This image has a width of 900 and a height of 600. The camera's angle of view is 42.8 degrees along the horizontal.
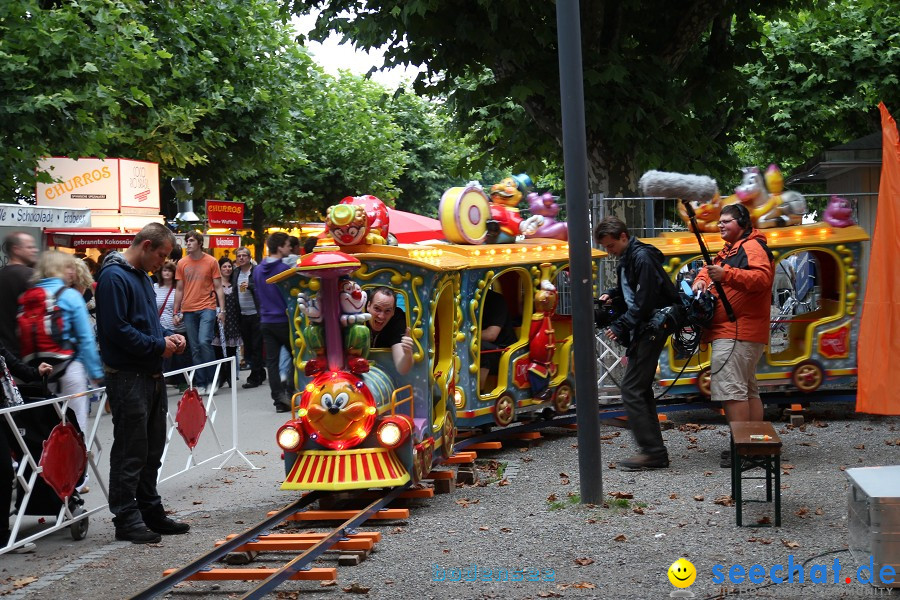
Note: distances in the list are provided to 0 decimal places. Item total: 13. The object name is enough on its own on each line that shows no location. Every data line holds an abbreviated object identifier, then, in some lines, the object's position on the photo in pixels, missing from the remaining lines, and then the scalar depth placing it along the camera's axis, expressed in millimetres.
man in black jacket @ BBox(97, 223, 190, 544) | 7375
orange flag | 6680
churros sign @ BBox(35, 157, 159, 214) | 25516
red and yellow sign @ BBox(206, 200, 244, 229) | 27562
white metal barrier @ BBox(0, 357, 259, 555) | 7434
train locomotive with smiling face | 8047
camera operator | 9344
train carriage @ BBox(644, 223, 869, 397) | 11938
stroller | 7938
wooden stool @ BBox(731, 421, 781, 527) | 7145
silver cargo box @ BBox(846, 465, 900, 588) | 5398
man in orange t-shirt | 15664
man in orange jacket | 8938
